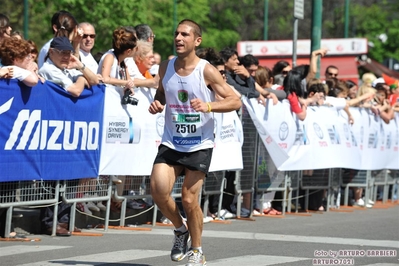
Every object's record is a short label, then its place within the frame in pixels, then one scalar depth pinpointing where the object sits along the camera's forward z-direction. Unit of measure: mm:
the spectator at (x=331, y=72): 17922
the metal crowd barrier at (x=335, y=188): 16484
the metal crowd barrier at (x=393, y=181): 19419
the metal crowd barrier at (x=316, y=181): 15680
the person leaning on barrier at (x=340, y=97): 16266
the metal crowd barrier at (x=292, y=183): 15062
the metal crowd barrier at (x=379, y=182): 18469
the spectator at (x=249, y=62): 14578
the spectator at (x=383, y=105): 18512
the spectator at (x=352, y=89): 18219
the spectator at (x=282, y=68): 16609
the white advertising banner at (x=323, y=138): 14226
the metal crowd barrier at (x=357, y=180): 17250
